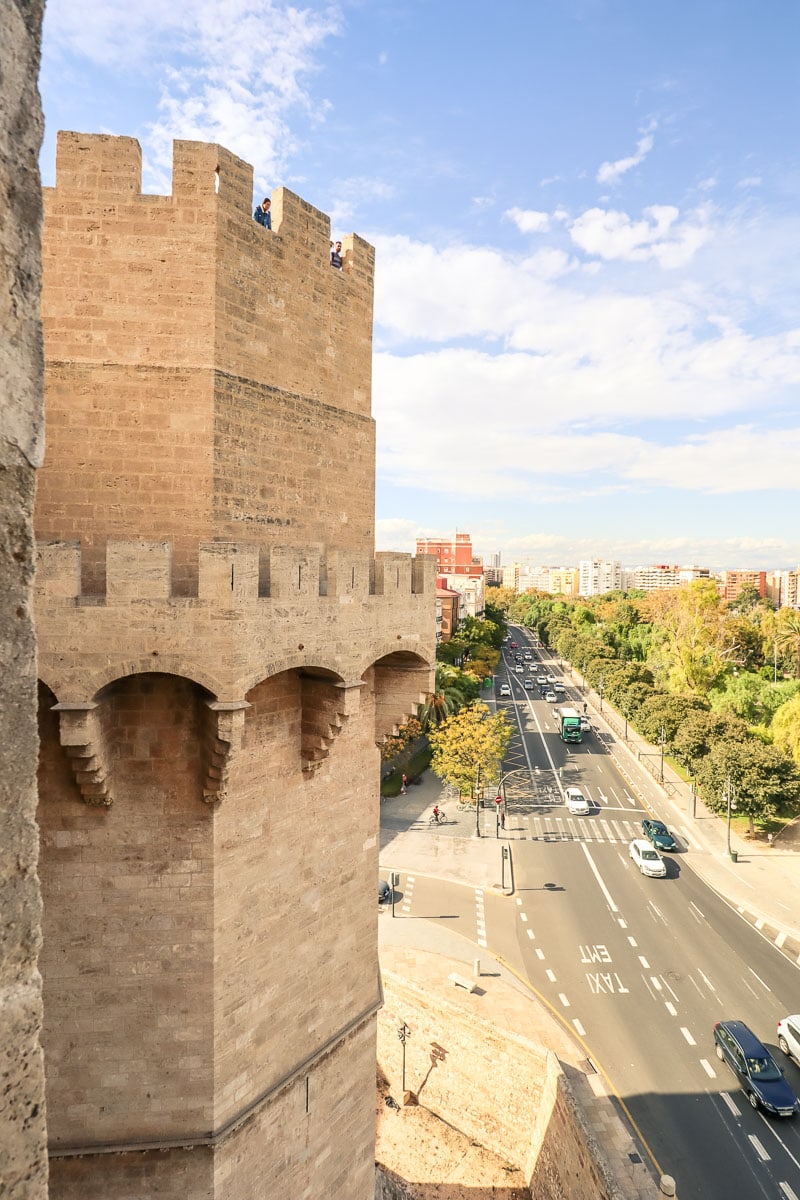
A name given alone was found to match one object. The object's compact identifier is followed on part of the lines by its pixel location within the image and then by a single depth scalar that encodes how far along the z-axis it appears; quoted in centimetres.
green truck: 5472
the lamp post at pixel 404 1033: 1995
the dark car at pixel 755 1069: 1811
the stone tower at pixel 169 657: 675
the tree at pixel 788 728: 3845
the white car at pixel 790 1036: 2011
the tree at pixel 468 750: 3869
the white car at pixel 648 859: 3128
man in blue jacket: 835
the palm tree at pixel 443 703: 4672
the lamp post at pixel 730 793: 3400
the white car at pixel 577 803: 3906
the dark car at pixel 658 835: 3425
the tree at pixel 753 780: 3316
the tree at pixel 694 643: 5634
